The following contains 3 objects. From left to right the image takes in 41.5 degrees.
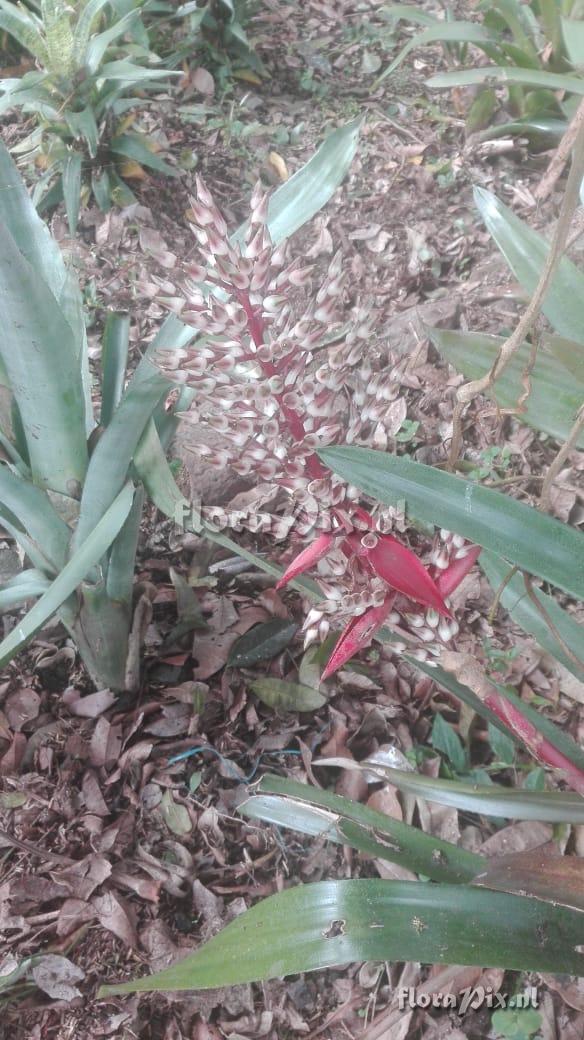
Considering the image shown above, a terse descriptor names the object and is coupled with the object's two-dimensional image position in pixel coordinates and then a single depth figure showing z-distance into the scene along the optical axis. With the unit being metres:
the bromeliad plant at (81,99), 2.10
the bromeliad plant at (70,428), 1.00
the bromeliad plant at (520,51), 2.23
